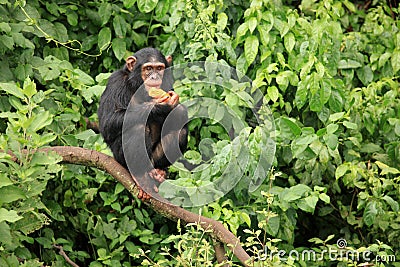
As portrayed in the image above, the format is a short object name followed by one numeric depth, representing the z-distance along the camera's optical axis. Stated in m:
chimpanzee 8.62
